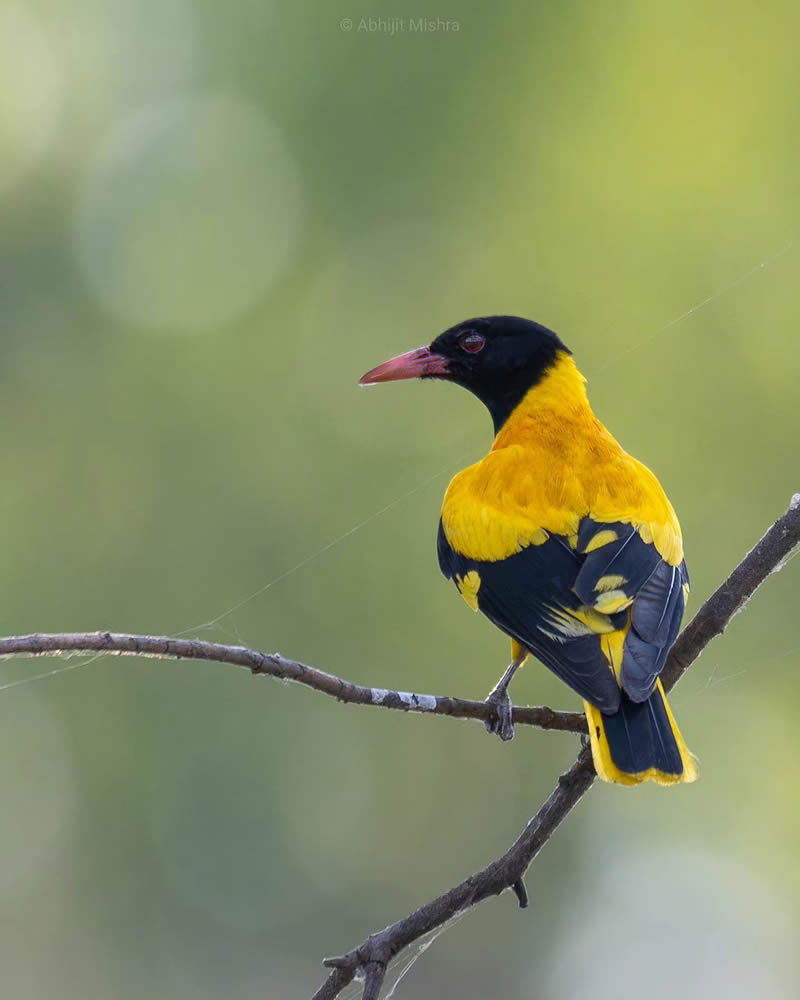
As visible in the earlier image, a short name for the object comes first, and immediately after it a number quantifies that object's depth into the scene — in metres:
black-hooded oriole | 6.21
